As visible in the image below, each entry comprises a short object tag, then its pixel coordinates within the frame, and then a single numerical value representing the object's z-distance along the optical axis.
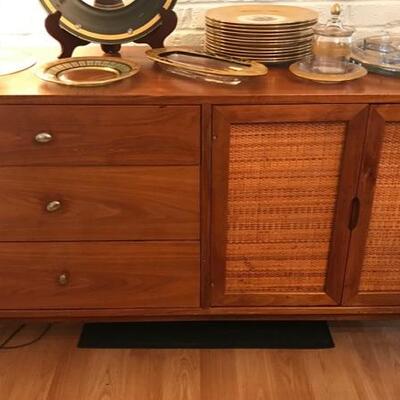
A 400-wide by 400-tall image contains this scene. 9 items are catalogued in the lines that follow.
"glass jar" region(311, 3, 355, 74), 1.33
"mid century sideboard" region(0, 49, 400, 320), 1.23
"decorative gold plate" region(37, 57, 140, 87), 1.26
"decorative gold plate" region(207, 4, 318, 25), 1.34
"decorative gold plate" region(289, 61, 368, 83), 1.28
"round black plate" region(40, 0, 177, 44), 1.40
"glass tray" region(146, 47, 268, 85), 1.27
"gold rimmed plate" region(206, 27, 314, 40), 1.33
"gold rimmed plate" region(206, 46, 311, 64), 1.36
